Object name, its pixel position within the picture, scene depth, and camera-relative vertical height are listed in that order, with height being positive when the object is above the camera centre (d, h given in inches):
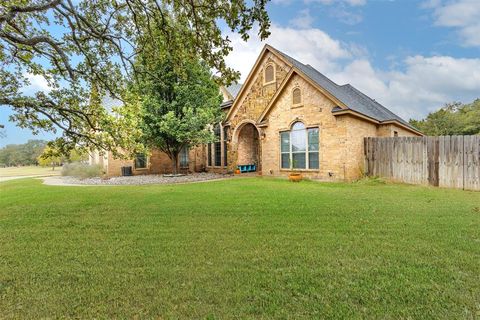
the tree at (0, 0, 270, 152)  214.4 +111.6
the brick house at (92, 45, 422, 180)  491.5 +71.3
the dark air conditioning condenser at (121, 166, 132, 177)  781.9 -33.8
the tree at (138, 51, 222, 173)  586.6 +127.5
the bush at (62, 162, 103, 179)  731.4 -29.3
